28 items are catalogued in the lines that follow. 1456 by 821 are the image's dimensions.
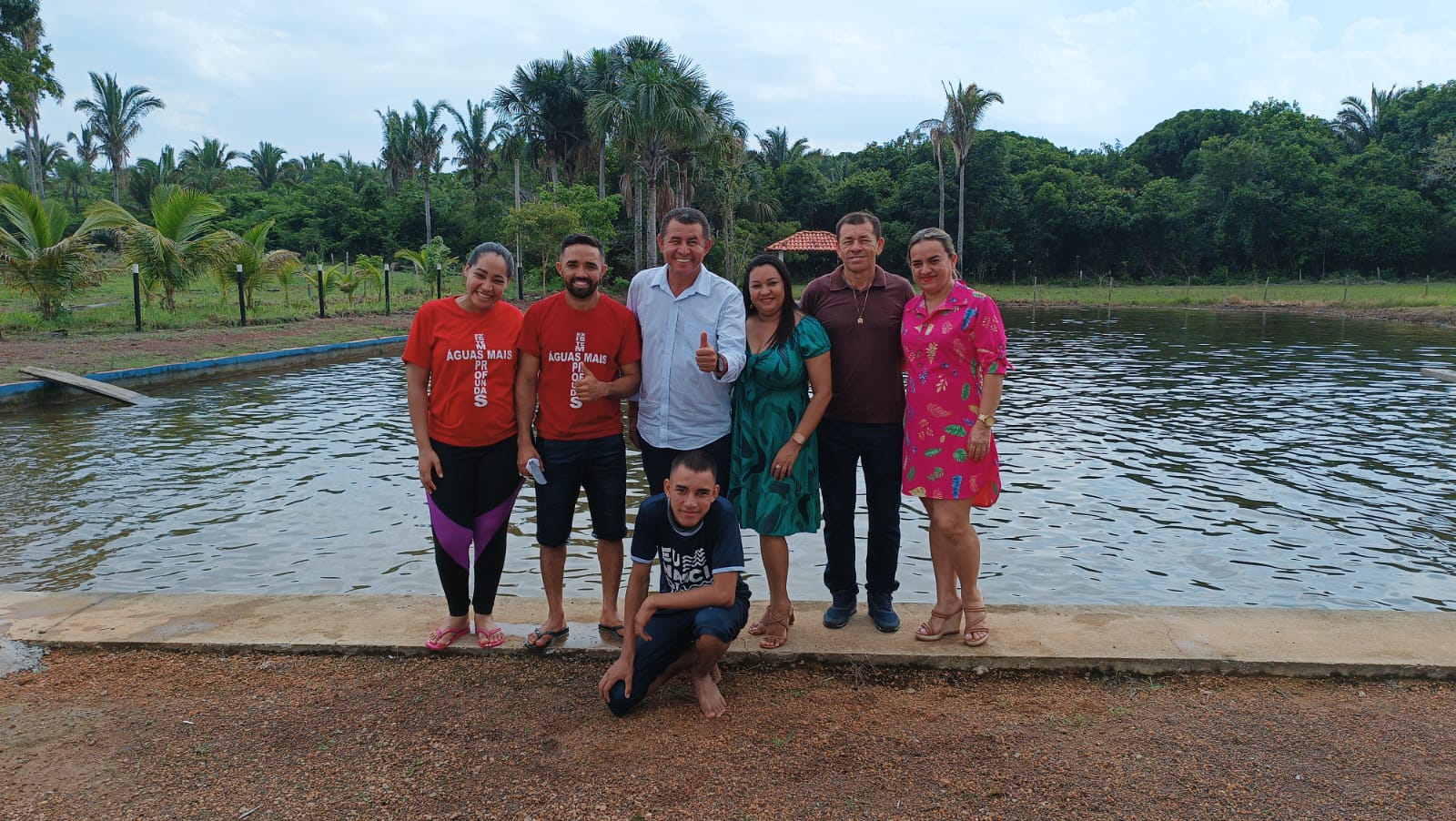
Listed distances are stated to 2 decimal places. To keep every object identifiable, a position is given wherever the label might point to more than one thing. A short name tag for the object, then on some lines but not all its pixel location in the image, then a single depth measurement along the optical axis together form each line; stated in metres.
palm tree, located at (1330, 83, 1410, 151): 46.81
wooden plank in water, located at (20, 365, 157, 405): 11.62
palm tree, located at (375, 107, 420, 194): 45.94
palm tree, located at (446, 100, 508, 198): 47.38
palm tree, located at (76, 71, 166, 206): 46.41
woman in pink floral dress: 3.62
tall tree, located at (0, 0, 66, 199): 19.72
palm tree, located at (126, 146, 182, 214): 46.28
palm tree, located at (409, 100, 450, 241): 45.22
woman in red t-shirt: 3.69
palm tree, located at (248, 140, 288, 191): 55.38
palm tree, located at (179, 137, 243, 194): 49.94
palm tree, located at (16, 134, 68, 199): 38.81
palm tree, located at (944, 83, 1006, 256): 41.56
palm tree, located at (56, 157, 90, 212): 53.94
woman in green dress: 3.63
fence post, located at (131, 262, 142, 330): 17.37
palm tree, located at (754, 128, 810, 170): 53.28
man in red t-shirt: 3.62
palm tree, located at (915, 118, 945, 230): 42.75
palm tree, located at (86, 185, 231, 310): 18.67
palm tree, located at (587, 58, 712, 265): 30.83
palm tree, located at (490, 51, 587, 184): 37.97
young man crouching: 3.22
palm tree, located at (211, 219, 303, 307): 20.00
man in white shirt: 3.55
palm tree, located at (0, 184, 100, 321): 16.31
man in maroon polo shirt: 3.80
